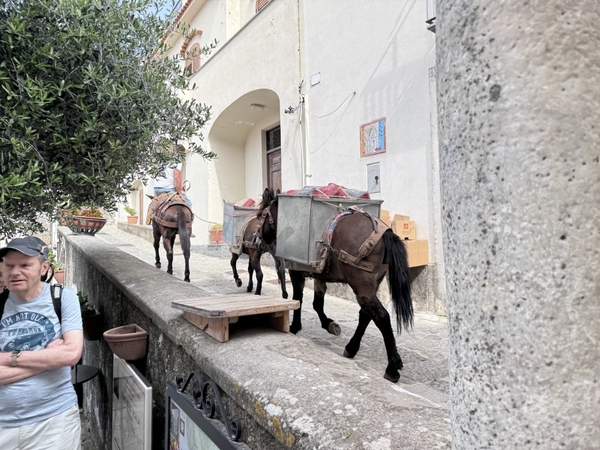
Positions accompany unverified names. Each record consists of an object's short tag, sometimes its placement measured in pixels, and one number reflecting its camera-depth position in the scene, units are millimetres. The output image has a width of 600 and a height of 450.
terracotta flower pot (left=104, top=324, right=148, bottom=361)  2668
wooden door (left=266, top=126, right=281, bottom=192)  12344
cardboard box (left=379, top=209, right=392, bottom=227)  6554
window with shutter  14348
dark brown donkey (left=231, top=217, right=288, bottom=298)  6246
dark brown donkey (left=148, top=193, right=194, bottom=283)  7203
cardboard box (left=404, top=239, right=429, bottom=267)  5991
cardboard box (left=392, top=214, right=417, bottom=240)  6164
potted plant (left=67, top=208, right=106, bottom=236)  9680
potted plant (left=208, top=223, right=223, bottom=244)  12512
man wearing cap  2162
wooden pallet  1866
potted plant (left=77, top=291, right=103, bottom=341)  4039
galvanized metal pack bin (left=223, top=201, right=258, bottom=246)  6934
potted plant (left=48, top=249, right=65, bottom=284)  9322
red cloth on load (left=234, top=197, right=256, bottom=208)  7308
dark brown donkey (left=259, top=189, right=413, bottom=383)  3592
